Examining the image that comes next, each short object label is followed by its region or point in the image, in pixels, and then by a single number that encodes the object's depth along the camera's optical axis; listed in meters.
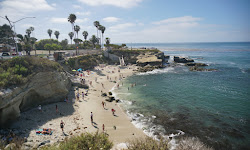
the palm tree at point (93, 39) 91.31
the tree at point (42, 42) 77.69
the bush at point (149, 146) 10.09
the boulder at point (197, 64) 63.88
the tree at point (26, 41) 40.76
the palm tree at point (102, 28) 78.44
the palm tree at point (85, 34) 99.44
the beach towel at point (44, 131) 16.28
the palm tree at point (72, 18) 59.97
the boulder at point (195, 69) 54.89
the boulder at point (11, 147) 11.23
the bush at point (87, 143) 9.88
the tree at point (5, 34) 59.48
